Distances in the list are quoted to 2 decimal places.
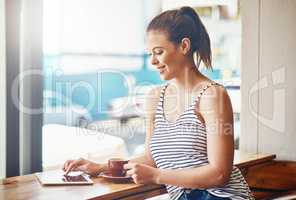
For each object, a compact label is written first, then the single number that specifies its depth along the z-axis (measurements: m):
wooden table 1.71
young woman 1.72
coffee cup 1.98
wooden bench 2.68
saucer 1.94
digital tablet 1.88
